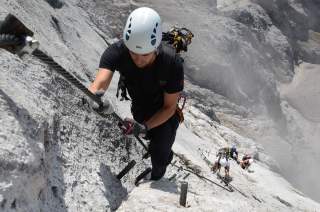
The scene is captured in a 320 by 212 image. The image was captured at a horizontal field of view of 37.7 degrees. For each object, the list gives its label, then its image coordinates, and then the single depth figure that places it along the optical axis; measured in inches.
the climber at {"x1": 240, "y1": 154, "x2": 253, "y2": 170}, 767.1
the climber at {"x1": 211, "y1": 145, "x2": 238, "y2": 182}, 502.5
